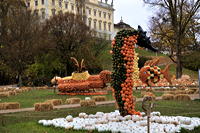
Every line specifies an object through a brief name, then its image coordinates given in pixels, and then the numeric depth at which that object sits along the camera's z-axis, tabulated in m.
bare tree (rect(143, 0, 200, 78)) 37.44
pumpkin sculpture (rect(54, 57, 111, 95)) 26.33
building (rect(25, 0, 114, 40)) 87.44
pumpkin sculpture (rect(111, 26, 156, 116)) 12.01
